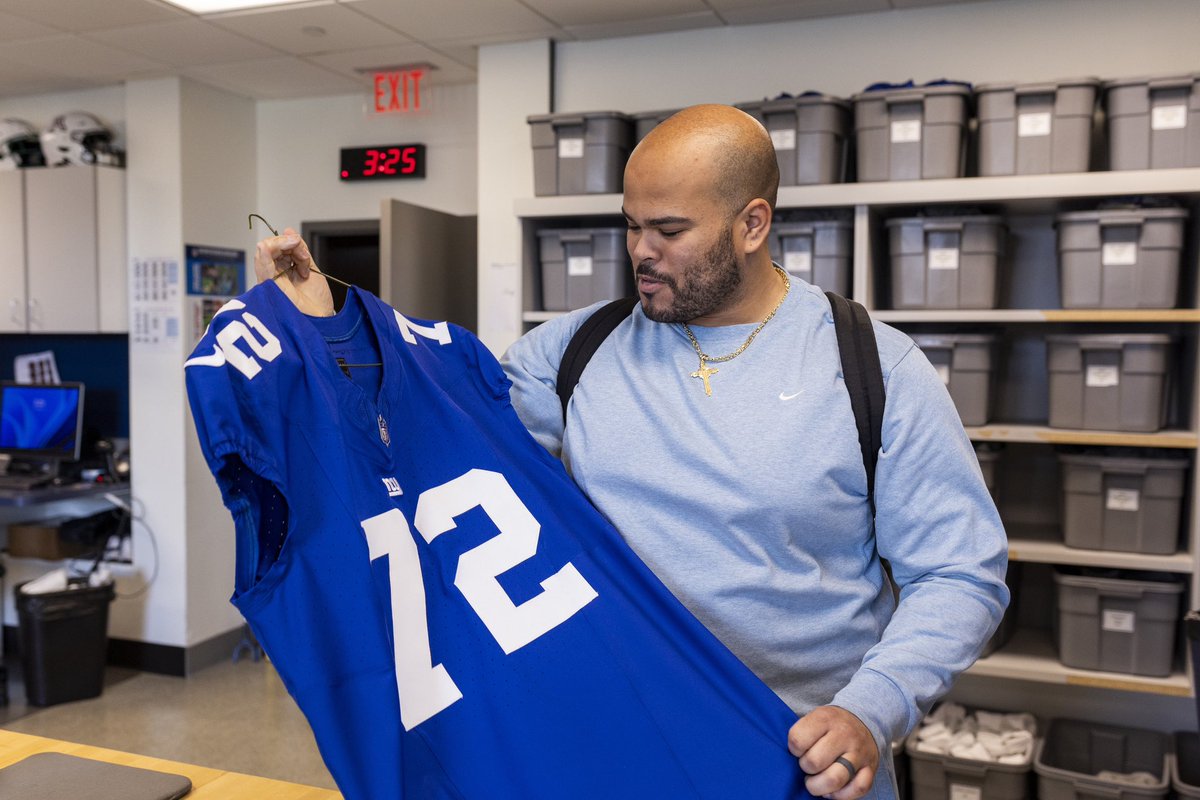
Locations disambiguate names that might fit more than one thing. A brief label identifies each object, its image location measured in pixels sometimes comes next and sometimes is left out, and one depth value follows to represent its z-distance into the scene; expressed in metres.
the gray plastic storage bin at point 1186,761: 3.07
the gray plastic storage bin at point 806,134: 3.21
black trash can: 4.50
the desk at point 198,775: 1.51
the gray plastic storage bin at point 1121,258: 2.91
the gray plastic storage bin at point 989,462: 3.14
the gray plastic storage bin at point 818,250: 3.21
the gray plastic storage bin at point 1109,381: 2.96
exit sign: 4.64
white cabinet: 4.95
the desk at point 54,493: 4.42
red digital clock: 5.02
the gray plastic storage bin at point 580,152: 3.40
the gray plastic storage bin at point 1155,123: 2.88
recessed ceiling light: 3.66
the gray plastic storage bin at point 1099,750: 3.29
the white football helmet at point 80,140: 4.92
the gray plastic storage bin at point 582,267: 3.40
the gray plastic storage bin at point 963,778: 3.08
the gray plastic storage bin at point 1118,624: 2.97
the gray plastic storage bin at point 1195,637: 1.45
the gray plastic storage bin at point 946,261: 3.09
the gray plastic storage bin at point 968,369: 3.12
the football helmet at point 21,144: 5.08
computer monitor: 4.91
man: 1.39
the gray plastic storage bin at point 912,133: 3.08
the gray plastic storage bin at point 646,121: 3.40
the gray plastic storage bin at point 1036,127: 2.99
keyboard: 4.60
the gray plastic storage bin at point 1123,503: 2.97
